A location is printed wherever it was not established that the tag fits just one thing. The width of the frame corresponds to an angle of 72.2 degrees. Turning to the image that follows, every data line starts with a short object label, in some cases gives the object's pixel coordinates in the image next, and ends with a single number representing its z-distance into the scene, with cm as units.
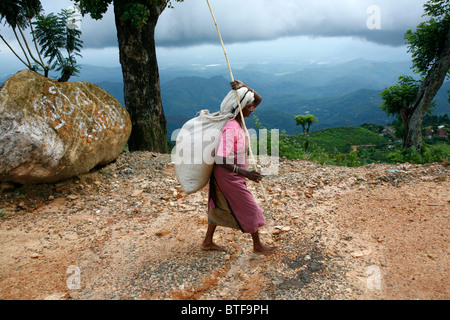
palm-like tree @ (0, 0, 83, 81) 593
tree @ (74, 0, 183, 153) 651
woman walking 301
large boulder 442
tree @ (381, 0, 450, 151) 1184
